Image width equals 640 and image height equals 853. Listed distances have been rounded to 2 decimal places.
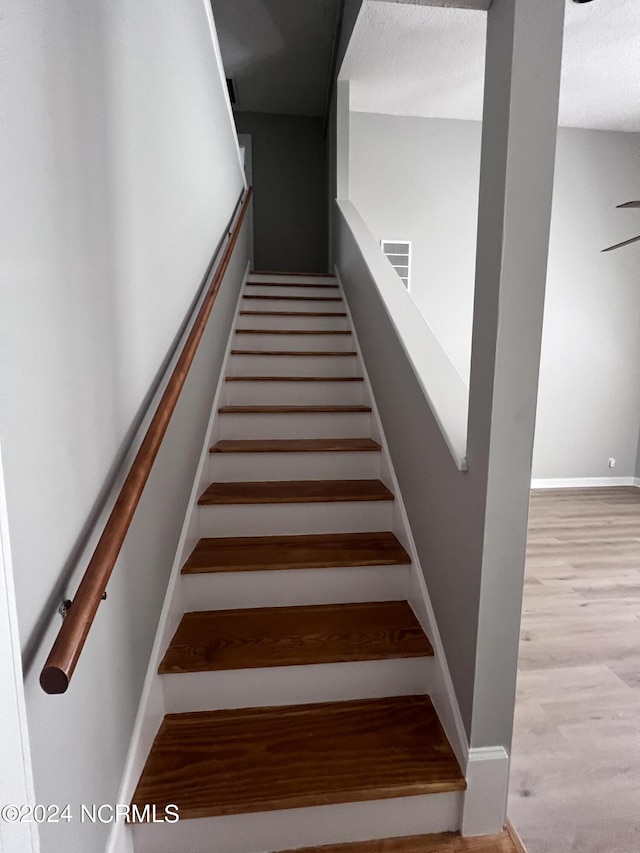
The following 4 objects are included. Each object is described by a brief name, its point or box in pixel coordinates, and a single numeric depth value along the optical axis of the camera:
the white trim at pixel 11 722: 0.56
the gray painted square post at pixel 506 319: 1.04
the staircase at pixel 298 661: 1.21
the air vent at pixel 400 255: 4.24
